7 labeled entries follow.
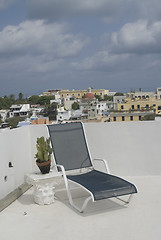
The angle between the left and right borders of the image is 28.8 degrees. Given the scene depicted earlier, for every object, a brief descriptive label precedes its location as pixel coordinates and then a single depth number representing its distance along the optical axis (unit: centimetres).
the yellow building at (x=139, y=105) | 4294
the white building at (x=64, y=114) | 4008
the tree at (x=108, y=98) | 9756
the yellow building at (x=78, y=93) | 10856
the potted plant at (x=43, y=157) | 391
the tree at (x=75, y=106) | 7239
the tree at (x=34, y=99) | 8379
